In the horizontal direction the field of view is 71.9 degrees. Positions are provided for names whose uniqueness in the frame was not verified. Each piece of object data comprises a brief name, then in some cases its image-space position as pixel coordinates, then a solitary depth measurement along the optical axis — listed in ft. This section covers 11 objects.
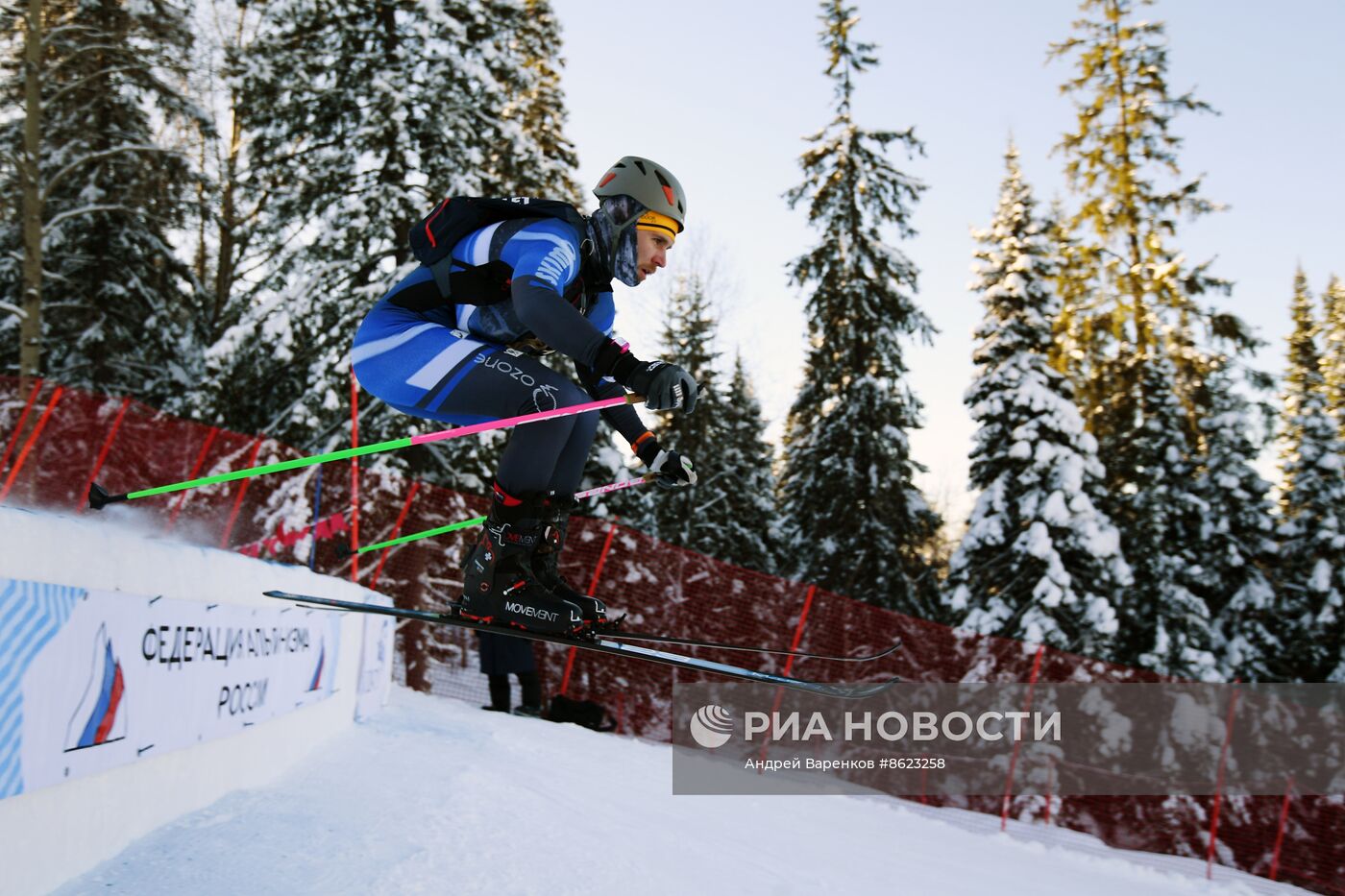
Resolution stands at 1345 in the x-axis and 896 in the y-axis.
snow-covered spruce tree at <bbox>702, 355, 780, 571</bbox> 81.66
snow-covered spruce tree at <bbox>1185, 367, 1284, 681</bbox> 61.11
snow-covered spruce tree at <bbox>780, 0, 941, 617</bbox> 58.59
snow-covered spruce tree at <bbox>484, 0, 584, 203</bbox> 66.95
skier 10.46
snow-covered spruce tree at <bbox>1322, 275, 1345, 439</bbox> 91.62
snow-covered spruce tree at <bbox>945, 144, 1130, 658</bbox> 50.93
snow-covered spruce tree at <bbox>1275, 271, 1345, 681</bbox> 60.44
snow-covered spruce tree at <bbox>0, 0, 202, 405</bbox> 54.60
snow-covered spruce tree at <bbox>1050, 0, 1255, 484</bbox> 64.85
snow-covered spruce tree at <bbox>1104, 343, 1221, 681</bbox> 57.00
